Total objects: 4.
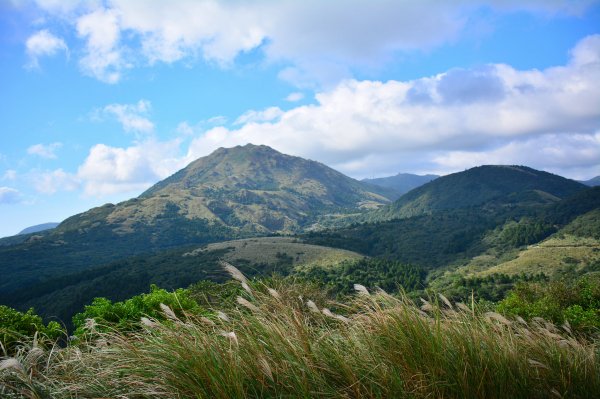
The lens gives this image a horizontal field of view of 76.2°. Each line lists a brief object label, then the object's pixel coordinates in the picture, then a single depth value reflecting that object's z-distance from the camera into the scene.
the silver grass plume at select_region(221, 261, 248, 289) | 3.43
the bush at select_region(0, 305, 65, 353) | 12.49
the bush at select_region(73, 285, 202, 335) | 16.03
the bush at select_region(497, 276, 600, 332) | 23.06
